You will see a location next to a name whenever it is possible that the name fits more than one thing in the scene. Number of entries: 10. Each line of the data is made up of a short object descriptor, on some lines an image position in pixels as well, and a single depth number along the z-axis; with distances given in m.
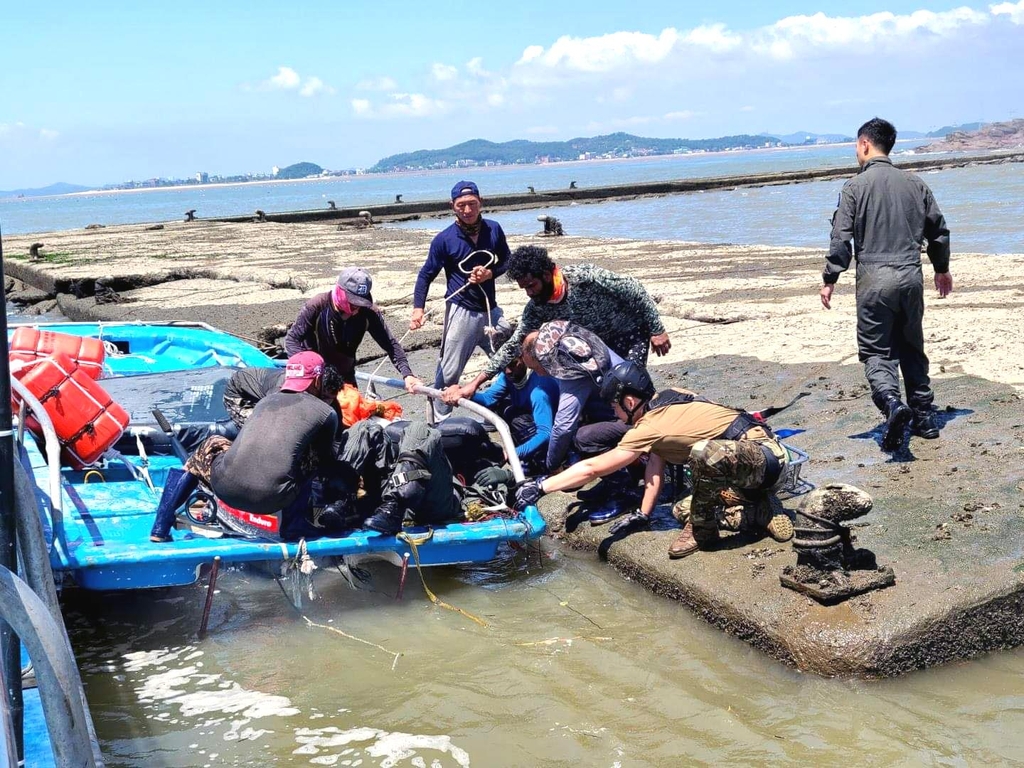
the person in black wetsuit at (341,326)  6.85
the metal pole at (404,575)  5.75
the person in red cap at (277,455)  5.31
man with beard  6.61
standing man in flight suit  6.43
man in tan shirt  5.33
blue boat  5.34
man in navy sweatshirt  7.76
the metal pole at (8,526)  2.50
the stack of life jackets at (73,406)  6.40
